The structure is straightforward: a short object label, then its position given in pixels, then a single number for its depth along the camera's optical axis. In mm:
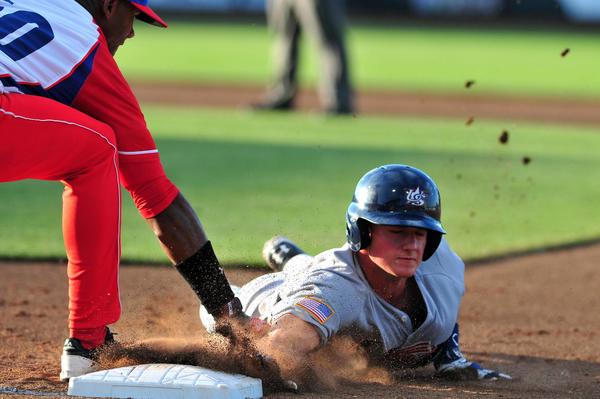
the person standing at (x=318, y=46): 26937
